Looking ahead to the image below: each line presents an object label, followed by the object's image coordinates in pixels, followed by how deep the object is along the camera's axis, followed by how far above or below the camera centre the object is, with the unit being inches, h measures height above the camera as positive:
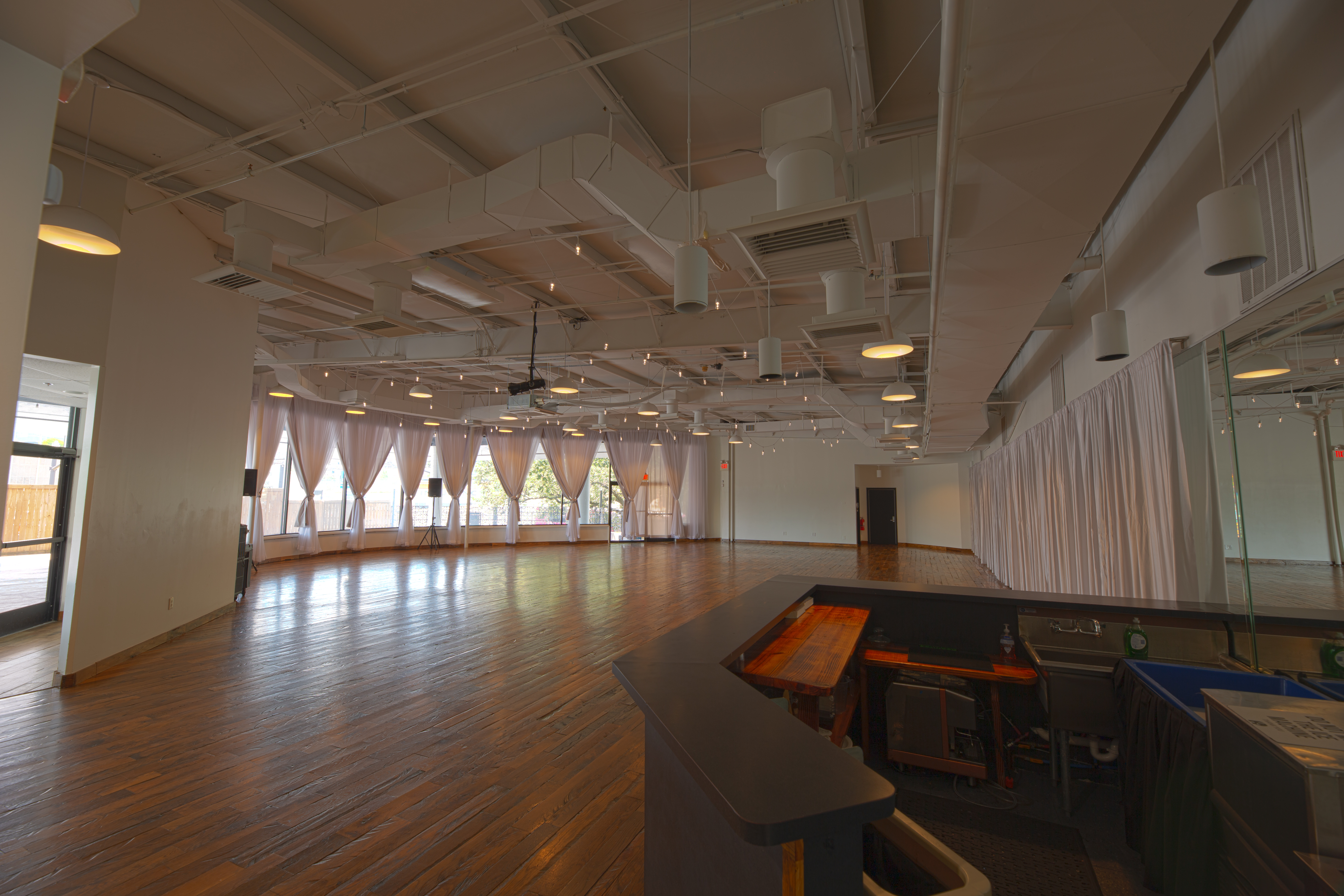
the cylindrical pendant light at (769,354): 227.3 +59.6
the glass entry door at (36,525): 254.8 -11.9
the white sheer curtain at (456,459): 638.5 +48.1
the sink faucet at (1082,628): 133.8 -29.0
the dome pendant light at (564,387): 326.3 +65.3
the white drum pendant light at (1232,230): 82.0 +39.8
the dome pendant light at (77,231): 124.1 +59.0
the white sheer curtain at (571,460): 702.5 +52.1
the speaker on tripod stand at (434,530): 608.4 -30.8
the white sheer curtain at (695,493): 781.3 +13.6
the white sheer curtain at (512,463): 675.4 +46.2
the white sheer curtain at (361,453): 558.6 +47.2
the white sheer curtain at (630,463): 741.9 +52.1
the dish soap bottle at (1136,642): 128.3 -30.5
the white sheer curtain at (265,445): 460.4 +45.9
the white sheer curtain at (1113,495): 151.2 +3.9
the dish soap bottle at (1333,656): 109.7 -28.6
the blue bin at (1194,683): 92.6 -30.9
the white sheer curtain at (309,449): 514.3 +46.8
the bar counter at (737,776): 48.6 -25.5
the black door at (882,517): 803.4 -17.3
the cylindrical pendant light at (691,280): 129.5 +50.5
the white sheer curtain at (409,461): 605.6 +42.6
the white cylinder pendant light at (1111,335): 145.9 +43.4
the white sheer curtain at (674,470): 770.8 +44.6
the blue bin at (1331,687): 91.7 -29.2
